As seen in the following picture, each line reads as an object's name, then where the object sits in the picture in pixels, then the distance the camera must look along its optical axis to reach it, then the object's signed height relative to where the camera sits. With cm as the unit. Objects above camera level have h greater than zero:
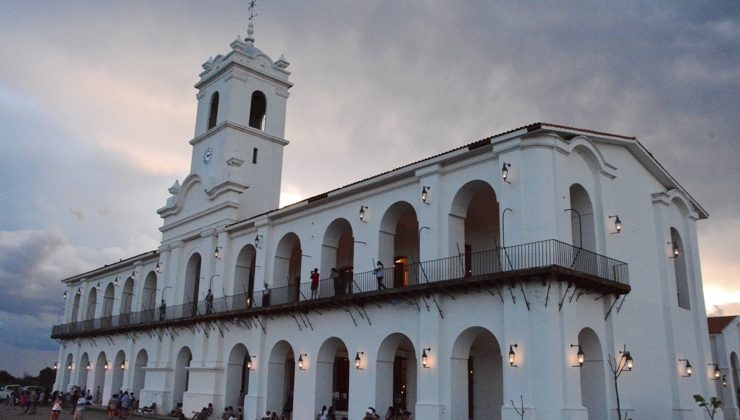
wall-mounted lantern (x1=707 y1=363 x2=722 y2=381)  2403 +79
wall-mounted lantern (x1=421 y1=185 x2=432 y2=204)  2092 +600
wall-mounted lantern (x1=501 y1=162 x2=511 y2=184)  1867 +601
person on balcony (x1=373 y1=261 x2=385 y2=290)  2170 +364
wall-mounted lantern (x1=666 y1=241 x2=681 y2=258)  2347 +524
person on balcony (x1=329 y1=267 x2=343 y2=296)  2355 +374
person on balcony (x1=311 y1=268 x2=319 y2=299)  2462 +375
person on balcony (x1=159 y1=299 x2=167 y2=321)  3369 +364
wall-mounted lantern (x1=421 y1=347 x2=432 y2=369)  1961 +92
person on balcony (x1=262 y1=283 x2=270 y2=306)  2713 +354
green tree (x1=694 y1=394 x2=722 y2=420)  1910 -14
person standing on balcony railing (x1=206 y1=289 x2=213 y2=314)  2999 +365
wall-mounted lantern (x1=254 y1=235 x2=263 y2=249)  2834 +605
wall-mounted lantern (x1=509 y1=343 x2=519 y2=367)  1734 +91
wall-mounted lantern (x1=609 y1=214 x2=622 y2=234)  2033 +509
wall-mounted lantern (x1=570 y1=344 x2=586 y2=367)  1717 +94
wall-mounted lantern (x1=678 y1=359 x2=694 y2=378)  2206 +87
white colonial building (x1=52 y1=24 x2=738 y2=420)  1811 +364
